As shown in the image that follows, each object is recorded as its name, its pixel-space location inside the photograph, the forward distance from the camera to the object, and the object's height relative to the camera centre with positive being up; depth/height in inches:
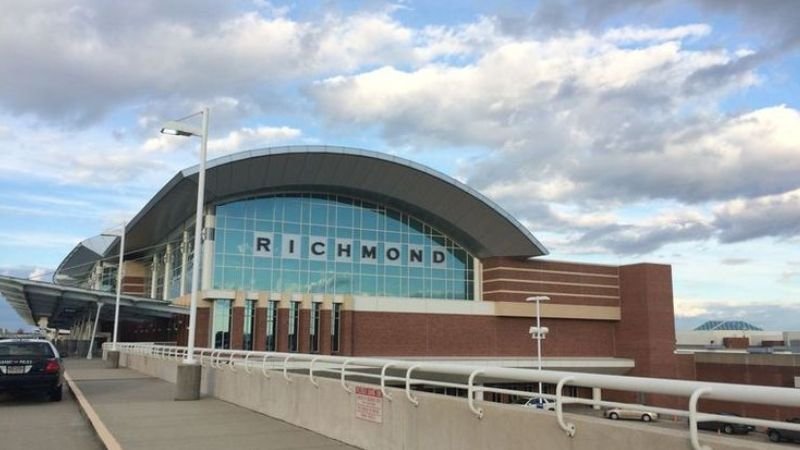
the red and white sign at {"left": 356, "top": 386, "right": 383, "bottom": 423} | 360.5 -36.2
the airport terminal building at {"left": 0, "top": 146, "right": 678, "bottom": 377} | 1875.0 +171.1
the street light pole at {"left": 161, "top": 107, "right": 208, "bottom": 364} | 698.8 +145.1
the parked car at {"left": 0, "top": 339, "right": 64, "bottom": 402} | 637.3 -32.3
